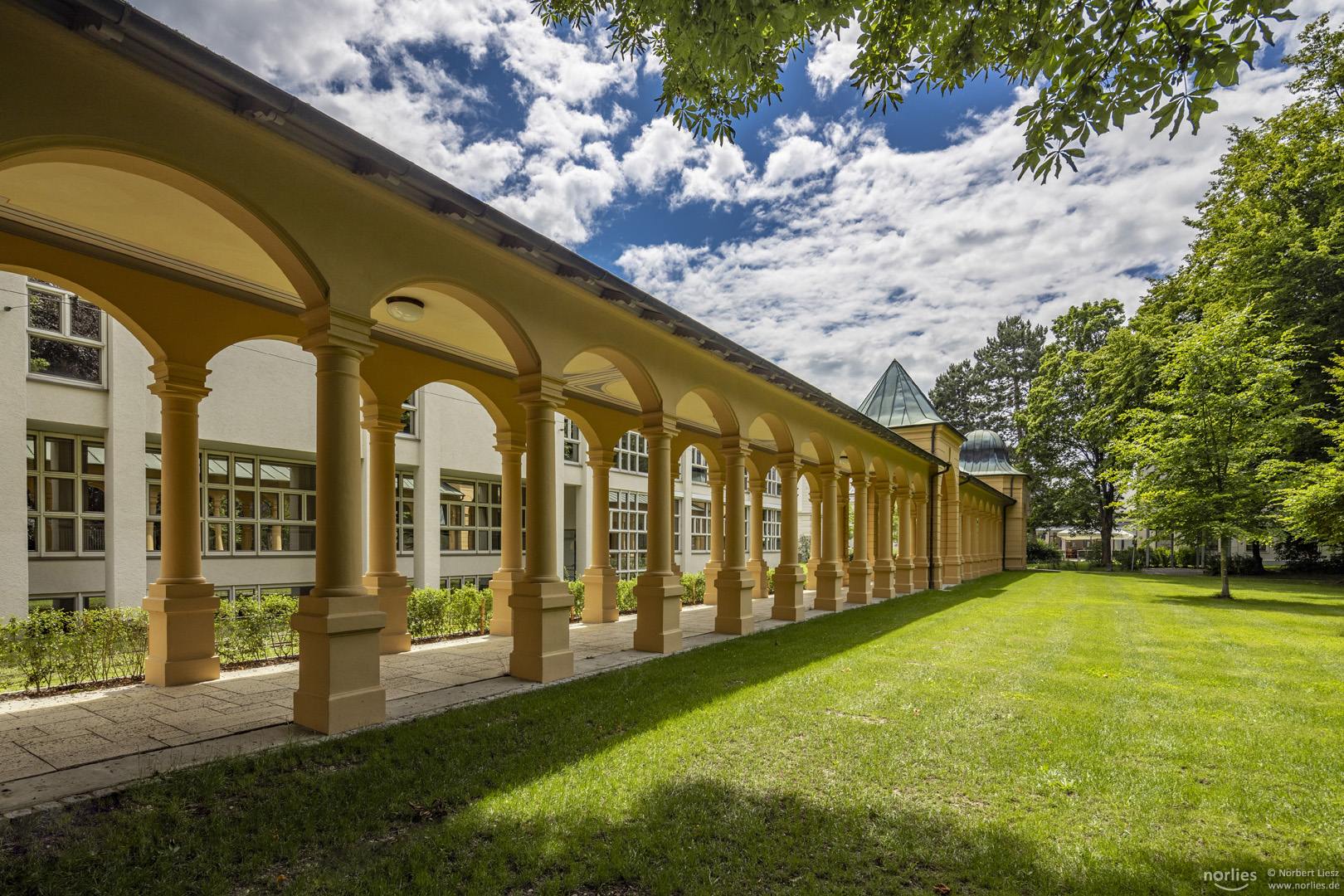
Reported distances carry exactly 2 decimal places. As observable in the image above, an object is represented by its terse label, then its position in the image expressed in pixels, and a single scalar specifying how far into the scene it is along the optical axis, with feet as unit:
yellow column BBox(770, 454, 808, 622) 46.88
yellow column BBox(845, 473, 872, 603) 60.70
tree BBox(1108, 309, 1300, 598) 60.80
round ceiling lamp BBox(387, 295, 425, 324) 26.73
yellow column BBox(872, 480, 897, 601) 65.31
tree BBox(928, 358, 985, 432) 185.26
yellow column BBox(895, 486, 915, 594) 71.20
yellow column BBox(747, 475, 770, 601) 64.95
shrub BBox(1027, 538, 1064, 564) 157.69
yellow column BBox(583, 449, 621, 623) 46.50
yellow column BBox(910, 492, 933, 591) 79.20
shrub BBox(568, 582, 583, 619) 49.12
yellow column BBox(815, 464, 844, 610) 52.75
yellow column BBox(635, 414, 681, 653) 33.14
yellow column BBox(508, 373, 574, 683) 25.62
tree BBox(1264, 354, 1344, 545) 43.14
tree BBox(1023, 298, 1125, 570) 129.76
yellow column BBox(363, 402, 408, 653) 32.68
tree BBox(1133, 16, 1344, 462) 72.08
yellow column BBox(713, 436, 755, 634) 39.75
